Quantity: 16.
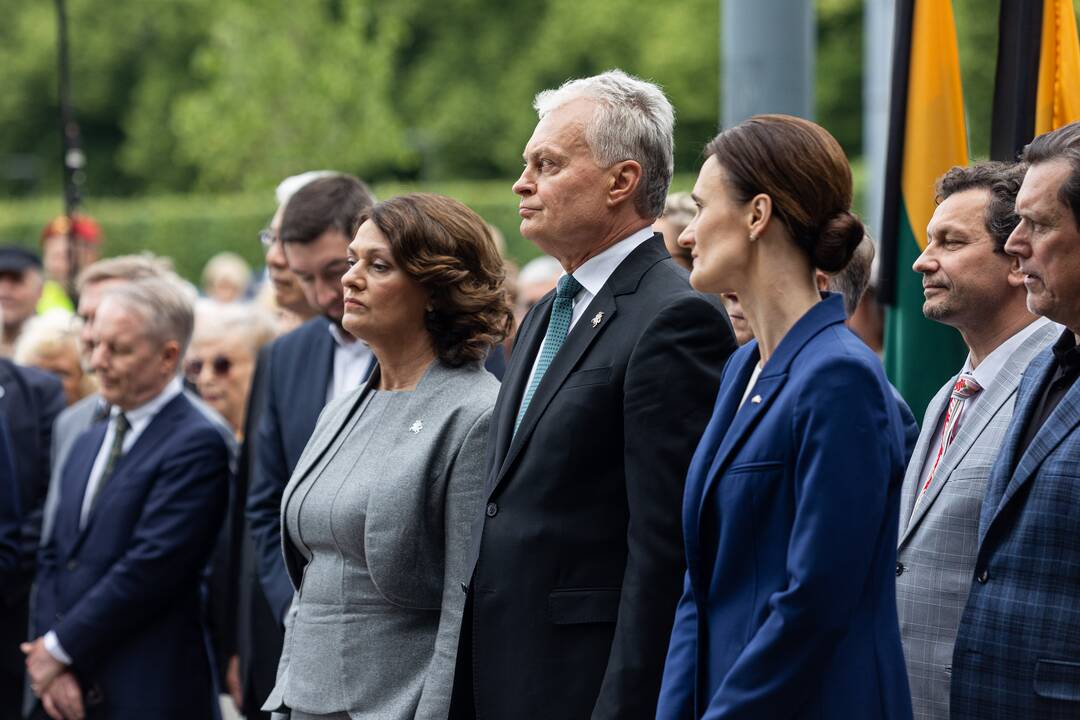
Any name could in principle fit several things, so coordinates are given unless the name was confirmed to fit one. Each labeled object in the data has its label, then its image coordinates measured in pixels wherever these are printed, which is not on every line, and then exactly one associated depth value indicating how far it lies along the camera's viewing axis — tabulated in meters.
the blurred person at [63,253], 23.48
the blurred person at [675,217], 11.41
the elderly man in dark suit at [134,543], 11.02
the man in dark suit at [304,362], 10.54
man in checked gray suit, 7.44
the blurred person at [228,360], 14.56
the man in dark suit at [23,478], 12.78
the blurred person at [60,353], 16.33
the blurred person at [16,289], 19.69
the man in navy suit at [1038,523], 6.42
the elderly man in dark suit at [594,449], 7.09
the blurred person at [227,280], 29.89
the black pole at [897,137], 10.50
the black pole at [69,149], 22.84
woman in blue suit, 5.98
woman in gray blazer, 8.21
